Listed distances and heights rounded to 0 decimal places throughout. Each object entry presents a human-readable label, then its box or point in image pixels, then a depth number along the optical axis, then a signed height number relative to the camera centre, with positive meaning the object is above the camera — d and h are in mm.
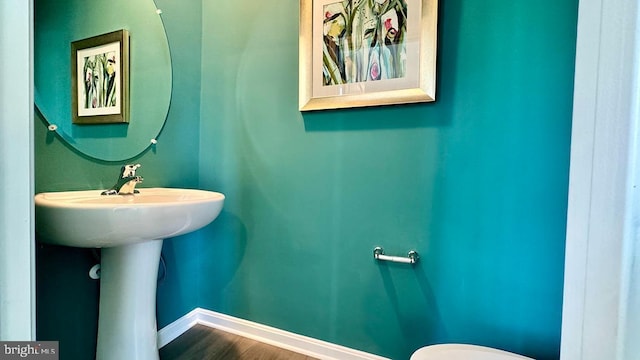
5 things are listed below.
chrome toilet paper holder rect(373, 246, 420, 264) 1181 -380
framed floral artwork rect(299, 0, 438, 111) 1131 +479
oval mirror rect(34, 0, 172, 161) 986 +363
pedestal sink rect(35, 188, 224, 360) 758 -222
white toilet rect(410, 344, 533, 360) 917 -601
